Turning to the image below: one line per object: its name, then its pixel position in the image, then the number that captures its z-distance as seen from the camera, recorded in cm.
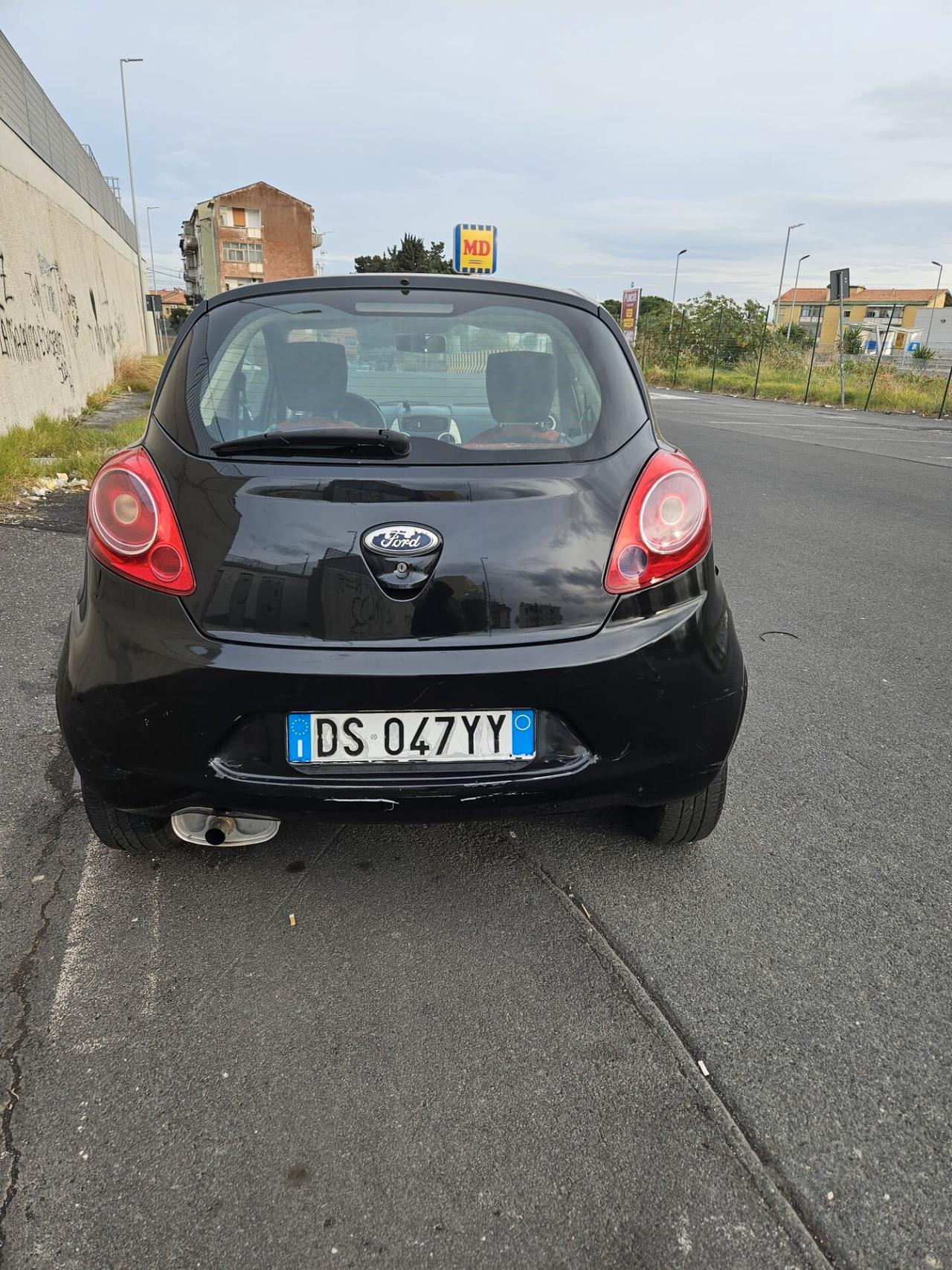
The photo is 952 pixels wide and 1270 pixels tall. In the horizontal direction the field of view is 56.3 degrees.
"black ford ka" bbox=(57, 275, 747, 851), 195
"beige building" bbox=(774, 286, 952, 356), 9062
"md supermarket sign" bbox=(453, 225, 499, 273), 3325
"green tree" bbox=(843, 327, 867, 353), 6469
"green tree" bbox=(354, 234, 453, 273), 6831
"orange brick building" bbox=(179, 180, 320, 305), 7725
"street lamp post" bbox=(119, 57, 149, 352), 3362
